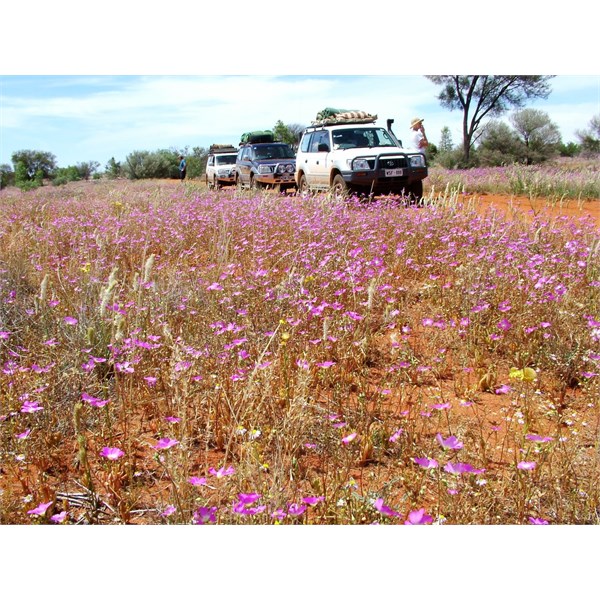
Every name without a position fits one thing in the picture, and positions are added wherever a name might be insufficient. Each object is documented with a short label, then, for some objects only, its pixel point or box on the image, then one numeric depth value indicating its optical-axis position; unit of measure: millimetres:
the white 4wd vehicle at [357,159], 11461
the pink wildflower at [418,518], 1622
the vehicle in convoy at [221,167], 24562
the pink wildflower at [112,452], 2070
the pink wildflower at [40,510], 1945
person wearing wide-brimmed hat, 11184
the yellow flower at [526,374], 2178
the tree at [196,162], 38875
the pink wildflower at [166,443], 2003
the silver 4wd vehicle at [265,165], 17938
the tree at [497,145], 26734
